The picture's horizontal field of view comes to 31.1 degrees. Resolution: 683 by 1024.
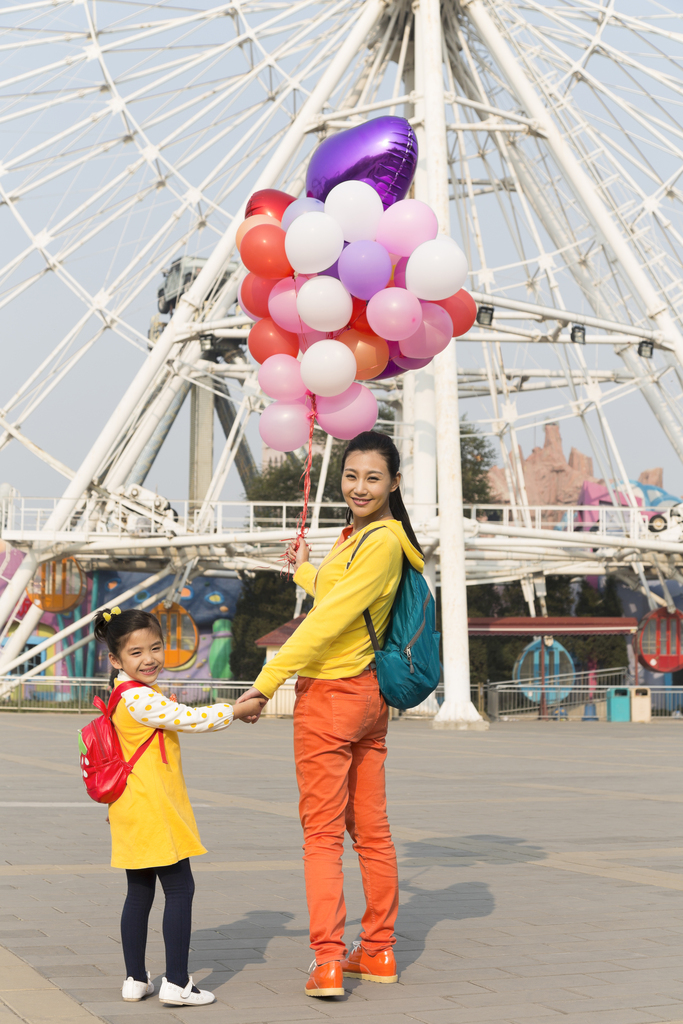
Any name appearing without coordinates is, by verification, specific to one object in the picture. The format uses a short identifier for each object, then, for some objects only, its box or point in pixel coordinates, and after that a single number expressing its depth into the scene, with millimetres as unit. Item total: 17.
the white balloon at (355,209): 6027
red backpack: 4281
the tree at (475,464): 45000
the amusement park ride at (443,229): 24281
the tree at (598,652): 32250
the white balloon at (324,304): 5973
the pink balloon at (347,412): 6348
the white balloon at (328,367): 6012
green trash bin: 28156
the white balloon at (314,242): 5926
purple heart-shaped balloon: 6570
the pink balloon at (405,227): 6047
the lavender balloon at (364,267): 5938
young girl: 4203
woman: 4488
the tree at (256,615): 34812
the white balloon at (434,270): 6004
